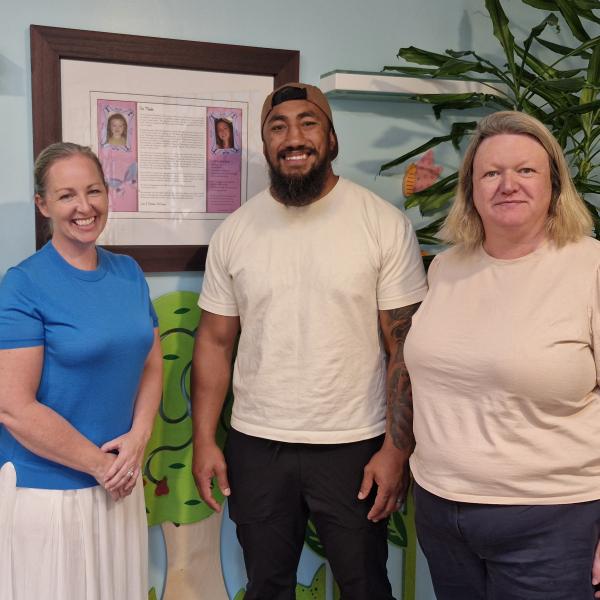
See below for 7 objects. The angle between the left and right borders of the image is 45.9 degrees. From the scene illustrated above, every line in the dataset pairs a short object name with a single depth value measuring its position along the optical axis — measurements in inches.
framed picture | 74.0
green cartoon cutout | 82.4
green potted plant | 69.5
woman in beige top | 54.7
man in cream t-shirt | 70.1
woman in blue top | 58.2
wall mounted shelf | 80.1
